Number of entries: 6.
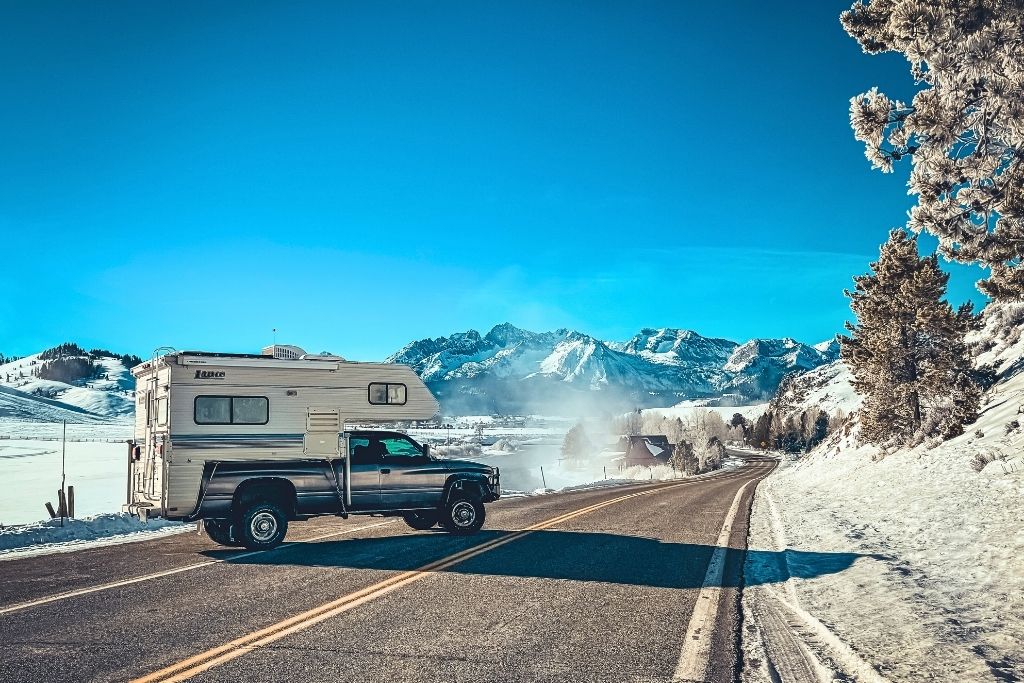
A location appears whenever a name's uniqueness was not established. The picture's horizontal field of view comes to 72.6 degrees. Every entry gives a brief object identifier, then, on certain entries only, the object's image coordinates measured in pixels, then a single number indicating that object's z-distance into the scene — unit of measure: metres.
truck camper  12.09
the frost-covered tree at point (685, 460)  95.43
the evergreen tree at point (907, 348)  28.77
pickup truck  12.36
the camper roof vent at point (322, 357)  13.11
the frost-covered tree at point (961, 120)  10.21
